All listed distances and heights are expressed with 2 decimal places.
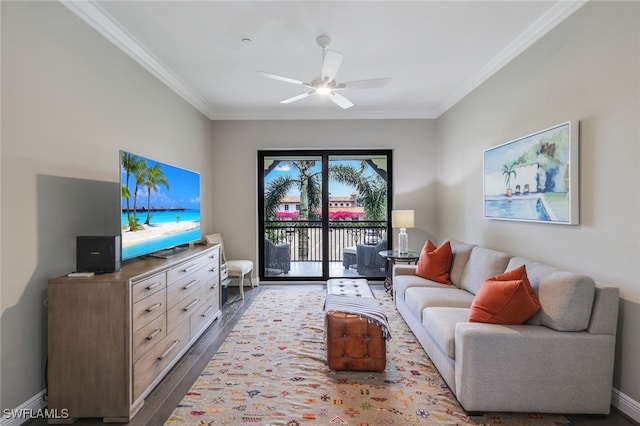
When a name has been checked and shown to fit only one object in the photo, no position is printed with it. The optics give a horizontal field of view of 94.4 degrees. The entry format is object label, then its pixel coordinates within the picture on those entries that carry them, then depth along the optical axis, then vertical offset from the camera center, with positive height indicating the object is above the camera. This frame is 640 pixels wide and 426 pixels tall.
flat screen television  2.24 +0.03
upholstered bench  2.39 -1.06
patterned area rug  1.90 -1.33
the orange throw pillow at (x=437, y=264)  3.43 -0.65
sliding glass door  5.16 -0.02
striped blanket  2.41 -0.86
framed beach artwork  2.22 +0.28
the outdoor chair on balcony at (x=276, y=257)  5.25 -0.83
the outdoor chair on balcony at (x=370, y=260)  5.27 -0.90
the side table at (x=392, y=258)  4.15 -0.68
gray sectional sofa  1.84 -0.94
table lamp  4.39 -0.19
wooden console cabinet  1.84 -0.85
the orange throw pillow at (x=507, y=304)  2.01 -0.65
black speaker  1.99 -0.28
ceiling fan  2.56 +1.25
